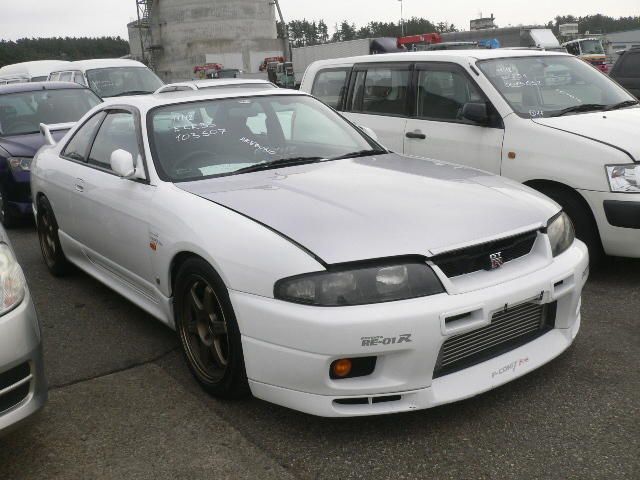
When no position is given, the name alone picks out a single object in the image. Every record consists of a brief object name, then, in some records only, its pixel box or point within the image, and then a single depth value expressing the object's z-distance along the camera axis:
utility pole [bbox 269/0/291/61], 44.54
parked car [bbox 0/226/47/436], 2.39
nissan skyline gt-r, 2.54
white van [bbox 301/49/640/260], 4.34
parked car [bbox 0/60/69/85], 18.91
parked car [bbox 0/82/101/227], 7.13
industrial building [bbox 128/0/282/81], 58.00
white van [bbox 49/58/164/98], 13.19
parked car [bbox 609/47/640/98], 10.36
